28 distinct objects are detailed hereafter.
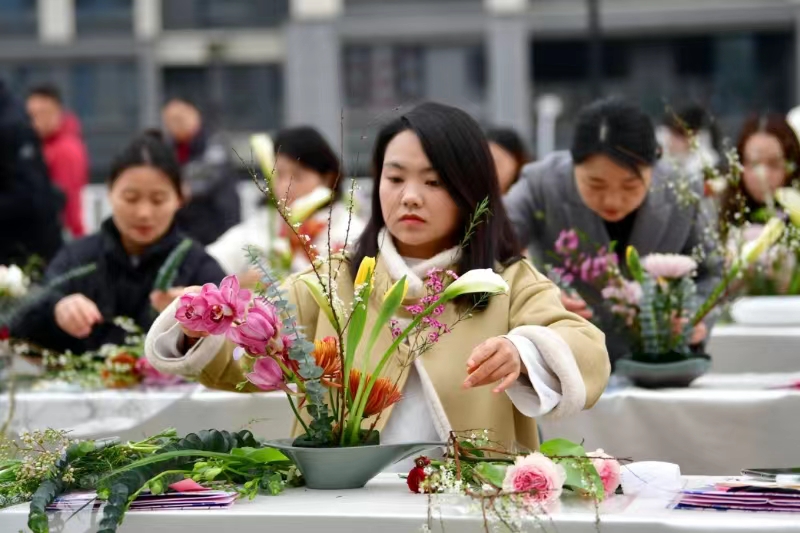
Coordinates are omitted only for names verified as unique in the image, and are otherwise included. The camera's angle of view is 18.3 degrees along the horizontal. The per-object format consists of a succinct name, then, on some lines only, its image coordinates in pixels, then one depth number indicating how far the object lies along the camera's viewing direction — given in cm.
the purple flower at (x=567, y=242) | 617
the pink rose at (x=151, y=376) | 642
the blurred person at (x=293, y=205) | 840
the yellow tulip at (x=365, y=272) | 378
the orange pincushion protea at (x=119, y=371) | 637
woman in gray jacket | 627
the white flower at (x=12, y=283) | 657
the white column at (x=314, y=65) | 3470
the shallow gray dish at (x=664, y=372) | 606
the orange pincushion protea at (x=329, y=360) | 375
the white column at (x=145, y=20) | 3678
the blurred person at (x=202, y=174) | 1122
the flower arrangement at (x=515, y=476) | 339
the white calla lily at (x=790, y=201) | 648
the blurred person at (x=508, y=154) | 897
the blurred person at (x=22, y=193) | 1019
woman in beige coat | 432
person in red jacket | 1525
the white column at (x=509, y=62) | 3392
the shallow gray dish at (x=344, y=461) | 375
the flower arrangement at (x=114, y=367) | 638
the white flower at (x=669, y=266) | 609
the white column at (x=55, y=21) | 3683
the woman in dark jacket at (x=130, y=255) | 680
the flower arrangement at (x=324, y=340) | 360
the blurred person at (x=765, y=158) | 765
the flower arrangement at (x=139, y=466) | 364
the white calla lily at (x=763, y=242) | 619
